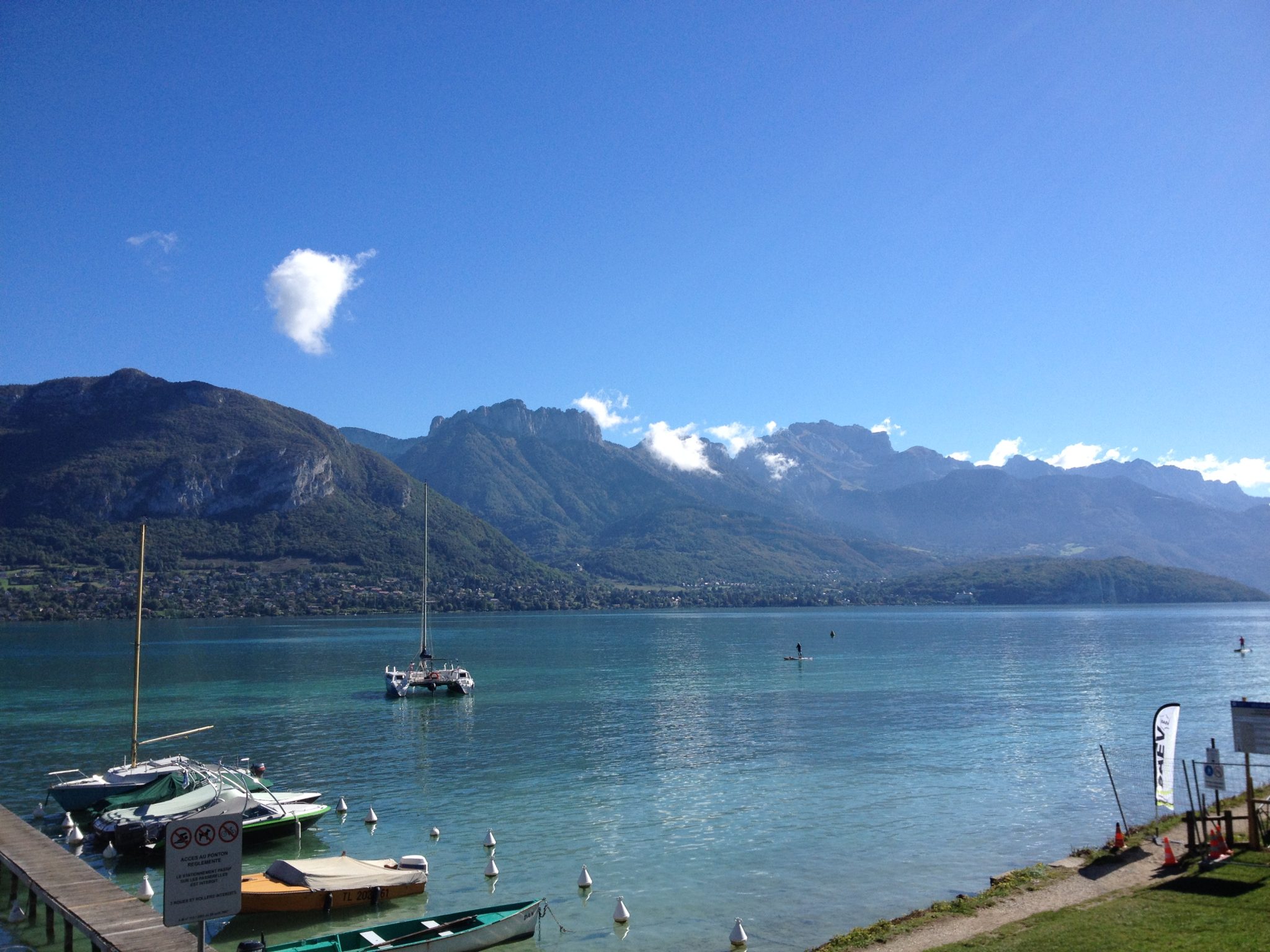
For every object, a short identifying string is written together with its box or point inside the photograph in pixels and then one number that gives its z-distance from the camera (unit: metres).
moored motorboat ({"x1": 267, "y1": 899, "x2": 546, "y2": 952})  20.08
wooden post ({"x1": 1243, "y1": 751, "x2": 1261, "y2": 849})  23.64
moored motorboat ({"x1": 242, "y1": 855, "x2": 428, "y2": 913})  24.06
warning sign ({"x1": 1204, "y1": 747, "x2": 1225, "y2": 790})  23.81
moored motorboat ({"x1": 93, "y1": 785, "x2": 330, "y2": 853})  30.33
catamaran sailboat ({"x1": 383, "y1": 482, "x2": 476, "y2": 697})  79.81
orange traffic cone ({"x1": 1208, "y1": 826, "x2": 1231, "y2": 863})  23.30
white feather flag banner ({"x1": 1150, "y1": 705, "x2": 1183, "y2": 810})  27.16
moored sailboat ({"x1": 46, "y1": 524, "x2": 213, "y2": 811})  36.34
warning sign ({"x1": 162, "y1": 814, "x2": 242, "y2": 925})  12.52
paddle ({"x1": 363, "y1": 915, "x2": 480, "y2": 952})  20.17
